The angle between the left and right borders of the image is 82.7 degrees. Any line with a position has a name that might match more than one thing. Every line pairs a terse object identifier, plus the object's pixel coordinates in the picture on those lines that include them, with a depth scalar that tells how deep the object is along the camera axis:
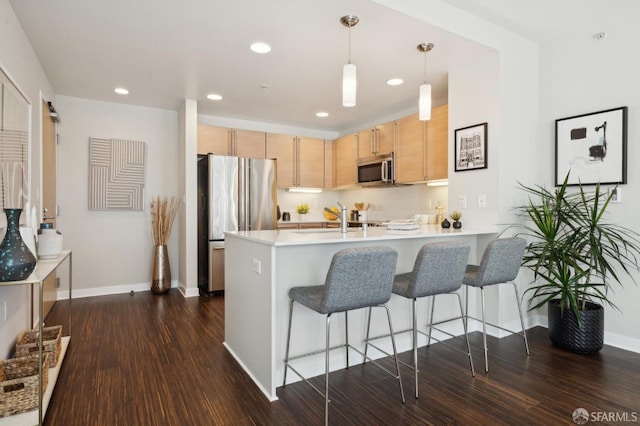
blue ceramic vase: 1.76
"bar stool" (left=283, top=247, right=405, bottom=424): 1.89
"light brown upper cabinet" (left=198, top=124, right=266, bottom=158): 4.93
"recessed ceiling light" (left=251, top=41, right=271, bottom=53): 3.01
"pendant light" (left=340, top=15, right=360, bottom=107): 2.43
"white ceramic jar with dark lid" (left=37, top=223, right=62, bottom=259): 2.39
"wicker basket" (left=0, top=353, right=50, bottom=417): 1.82
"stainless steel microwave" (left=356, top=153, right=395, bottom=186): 4.80
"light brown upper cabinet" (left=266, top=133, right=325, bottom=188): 5.55
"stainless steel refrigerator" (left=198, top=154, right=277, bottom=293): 4.56
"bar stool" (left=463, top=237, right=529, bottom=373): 2.49
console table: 1.73
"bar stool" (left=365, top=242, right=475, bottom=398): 2.18
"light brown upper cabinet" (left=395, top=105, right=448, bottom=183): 4.03
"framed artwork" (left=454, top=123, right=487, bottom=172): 3.19
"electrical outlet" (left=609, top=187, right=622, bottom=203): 2.85
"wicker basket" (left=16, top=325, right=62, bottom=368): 2.34
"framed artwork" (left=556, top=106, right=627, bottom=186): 2.82
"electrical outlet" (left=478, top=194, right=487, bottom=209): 3.19
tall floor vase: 4.62
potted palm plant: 2.72
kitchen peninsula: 2.16
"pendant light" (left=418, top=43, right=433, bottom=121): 2.83
